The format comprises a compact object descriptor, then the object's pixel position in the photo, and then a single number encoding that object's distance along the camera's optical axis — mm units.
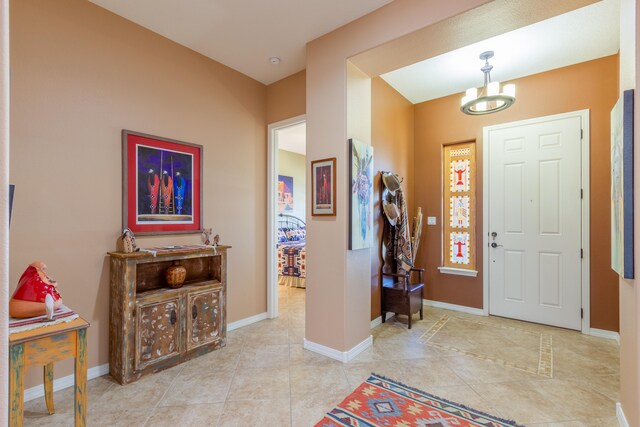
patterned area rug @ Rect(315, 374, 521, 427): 1796
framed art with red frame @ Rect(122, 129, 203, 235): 2525
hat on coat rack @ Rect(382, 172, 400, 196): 3523
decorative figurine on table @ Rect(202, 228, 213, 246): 2998
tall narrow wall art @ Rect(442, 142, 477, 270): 4047
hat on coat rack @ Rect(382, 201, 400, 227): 3438
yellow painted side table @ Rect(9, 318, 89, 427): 1348
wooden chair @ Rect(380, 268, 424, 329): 3391
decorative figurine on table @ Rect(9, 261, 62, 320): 1562
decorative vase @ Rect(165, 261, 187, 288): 2584
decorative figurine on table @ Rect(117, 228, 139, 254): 2338
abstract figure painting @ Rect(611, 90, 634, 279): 1490
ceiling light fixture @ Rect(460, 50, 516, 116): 2902
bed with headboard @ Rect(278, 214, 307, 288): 5316
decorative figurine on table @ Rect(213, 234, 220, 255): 2807
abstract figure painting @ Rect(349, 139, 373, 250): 2625
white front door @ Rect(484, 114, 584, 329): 3322
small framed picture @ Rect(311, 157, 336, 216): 2684
